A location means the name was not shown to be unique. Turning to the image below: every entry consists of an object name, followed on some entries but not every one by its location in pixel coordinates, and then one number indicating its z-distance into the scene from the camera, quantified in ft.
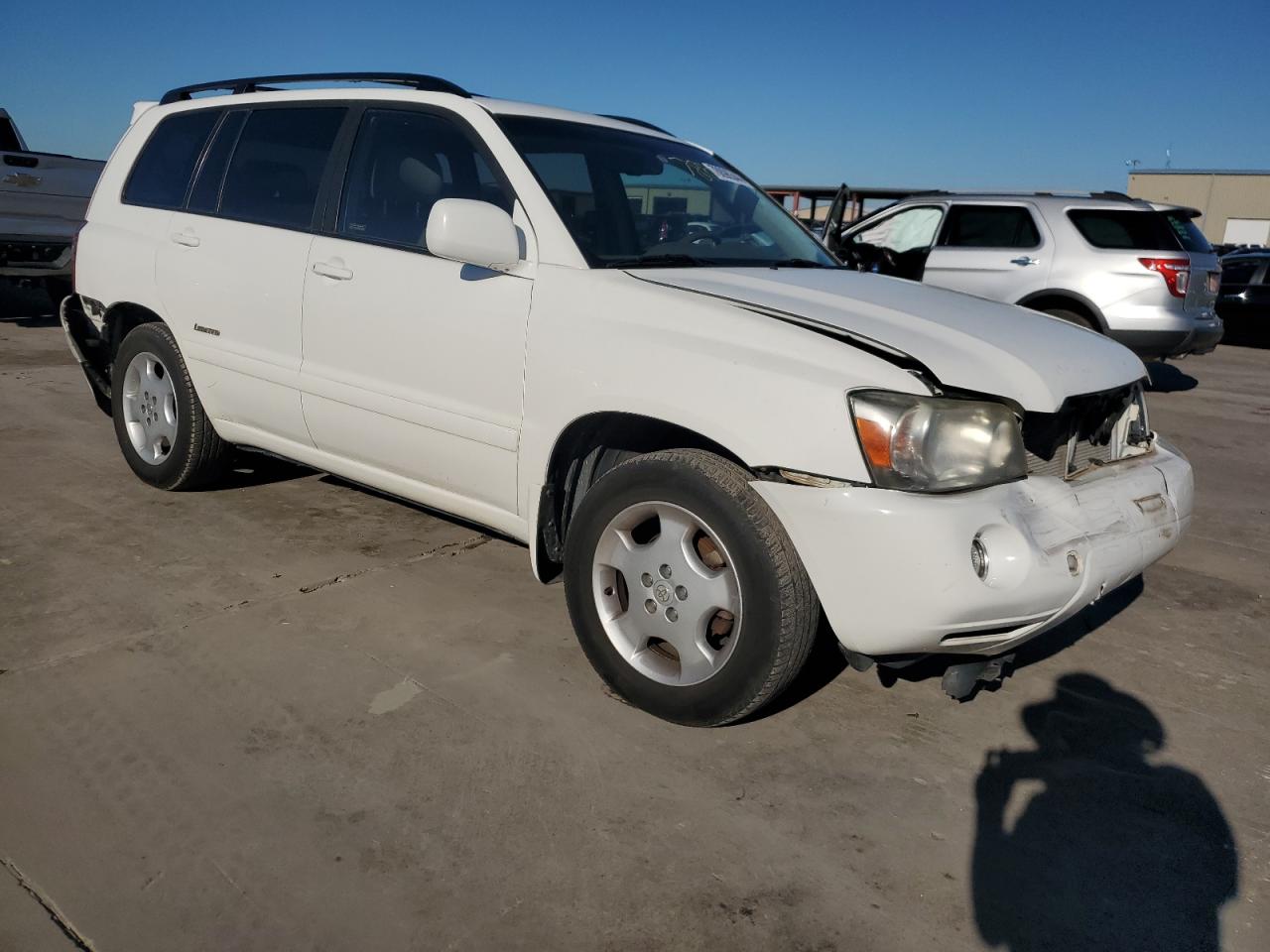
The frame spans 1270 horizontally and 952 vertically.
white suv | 8.08
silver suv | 27.81
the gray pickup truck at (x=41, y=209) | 31.24
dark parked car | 46.42
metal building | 160.76
